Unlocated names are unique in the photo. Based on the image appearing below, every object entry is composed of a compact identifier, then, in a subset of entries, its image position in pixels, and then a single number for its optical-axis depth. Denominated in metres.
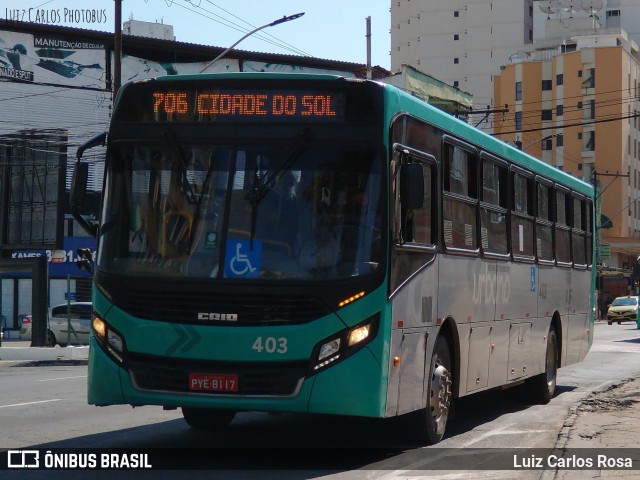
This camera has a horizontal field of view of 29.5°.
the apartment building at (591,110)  104.62
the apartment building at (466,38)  125.38
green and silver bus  9.47
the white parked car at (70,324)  36.62
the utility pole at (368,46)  40.03
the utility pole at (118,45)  30.44
